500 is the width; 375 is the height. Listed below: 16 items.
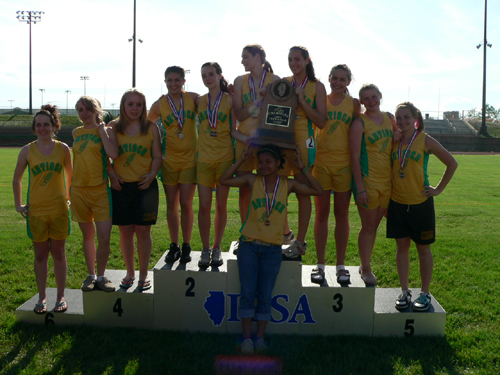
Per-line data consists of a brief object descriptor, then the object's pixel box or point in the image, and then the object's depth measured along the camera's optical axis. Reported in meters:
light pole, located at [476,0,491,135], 33.84
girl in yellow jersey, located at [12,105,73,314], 3.76
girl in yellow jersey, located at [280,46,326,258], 3.79
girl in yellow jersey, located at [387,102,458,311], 3.79
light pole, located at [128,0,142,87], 27.67
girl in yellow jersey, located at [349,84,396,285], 3.85
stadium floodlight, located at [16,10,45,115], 46.72
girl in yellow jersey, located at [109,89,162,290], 3.86
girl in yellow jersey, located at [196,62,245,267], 3.96
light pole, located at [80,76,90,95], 64.25
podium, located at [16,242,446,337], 3.78
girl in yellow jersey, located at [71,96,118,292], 3.77
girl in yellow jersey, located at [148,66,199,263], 4.06
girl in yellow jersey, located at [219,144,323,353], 3.54
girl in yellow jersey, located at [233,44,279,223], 3.83
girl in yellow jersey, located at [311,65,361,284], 3.94
